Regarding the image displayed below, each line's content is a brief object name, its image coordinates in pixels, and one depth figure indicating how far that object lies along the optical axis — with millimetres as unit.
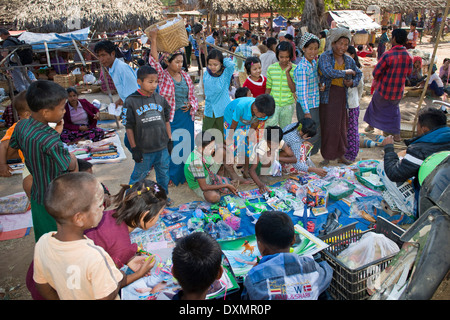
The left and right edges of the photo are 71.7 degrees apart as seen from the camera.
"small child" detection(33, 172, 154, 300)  1454
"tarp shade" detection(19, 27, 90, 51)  7902
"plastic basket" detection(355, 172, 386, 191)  3631
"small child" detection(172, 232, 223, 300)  1572
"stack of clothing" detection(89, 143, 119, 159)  4988
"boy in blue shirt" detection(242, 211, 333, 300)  1751
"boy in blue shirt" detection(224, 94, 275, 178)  3387
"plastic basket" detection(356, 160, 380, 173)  3883
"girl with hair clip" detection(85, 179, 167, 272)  2098
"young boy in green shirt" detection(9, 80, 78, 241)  2055
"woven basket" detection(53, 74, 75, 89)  9141
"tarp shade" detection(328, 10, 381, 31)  11836
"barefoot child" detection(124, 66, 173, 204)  3148
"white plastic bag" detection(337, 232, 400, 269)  2193
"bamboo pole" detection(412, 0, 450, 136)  4262
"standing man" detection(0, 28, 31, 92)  6948
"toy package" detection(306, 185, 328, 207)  3350
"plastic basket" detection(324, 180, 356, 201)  3506
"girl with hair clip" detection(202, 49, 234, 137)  4059
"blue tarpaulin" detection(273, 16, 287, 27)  18703
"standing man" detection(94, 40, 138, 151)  4320
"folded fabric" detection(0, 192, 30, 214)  3529
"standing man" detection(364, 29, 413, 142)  4637
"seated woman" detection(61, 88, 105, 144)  5407
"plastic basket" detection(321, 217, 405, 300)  2031
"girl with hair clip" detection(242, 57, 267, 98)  4637
